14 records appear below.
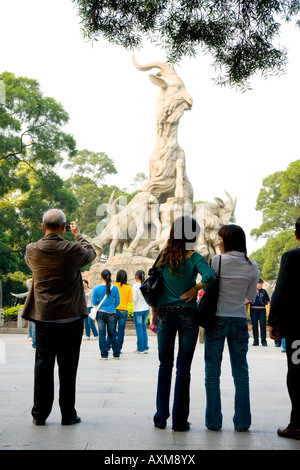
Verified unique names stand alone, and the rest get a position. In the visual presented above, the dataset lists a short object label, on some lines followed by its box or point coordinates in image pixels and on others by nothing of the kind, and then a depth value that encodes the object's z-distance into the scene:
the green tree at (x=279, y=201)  40.38
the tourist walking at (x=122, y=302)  10.75
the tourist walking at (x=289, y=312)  4.57
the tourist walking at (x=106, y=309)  9.90
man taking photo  4.81
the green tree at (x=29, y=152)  27.92
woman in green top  4.62
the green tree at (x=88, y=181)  49.34
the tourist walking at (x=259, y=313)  14.08
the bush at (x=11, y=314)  20.58
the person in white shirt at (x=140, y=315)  11.43
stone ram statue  24.52
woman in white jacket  4.62
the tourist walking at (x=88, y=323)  15.00
